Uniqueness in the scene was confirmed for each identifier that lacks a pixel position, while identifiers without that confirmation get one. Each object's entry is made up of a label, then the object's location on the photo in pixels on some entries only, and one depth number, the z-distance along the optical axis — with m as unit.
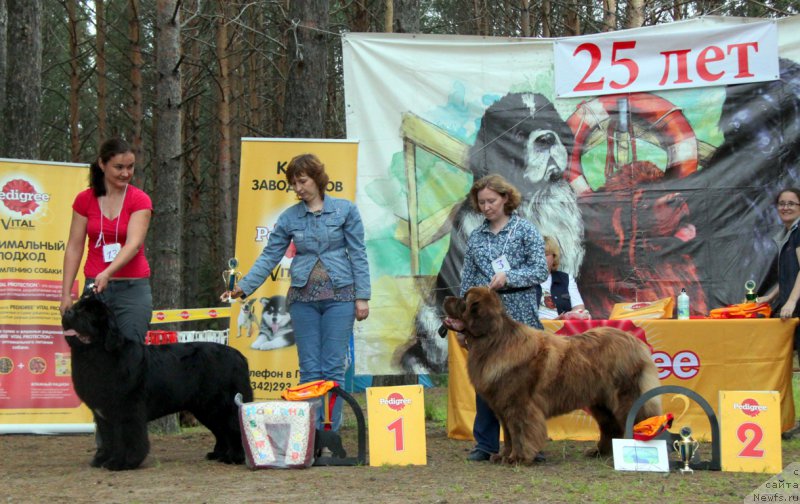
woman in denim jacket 5.36
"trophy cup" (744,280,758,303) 6.50
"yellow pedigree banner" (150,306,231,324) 7.24
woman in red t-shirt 5.04
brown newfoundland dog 5.00
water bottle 6.38
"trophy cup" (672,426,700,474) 4.84
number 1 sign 5.14
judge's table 6.15
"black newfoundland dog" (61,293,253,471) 4.77
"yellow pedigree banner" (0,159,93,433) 6.89
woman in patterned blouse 5.20
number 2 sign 4.84
